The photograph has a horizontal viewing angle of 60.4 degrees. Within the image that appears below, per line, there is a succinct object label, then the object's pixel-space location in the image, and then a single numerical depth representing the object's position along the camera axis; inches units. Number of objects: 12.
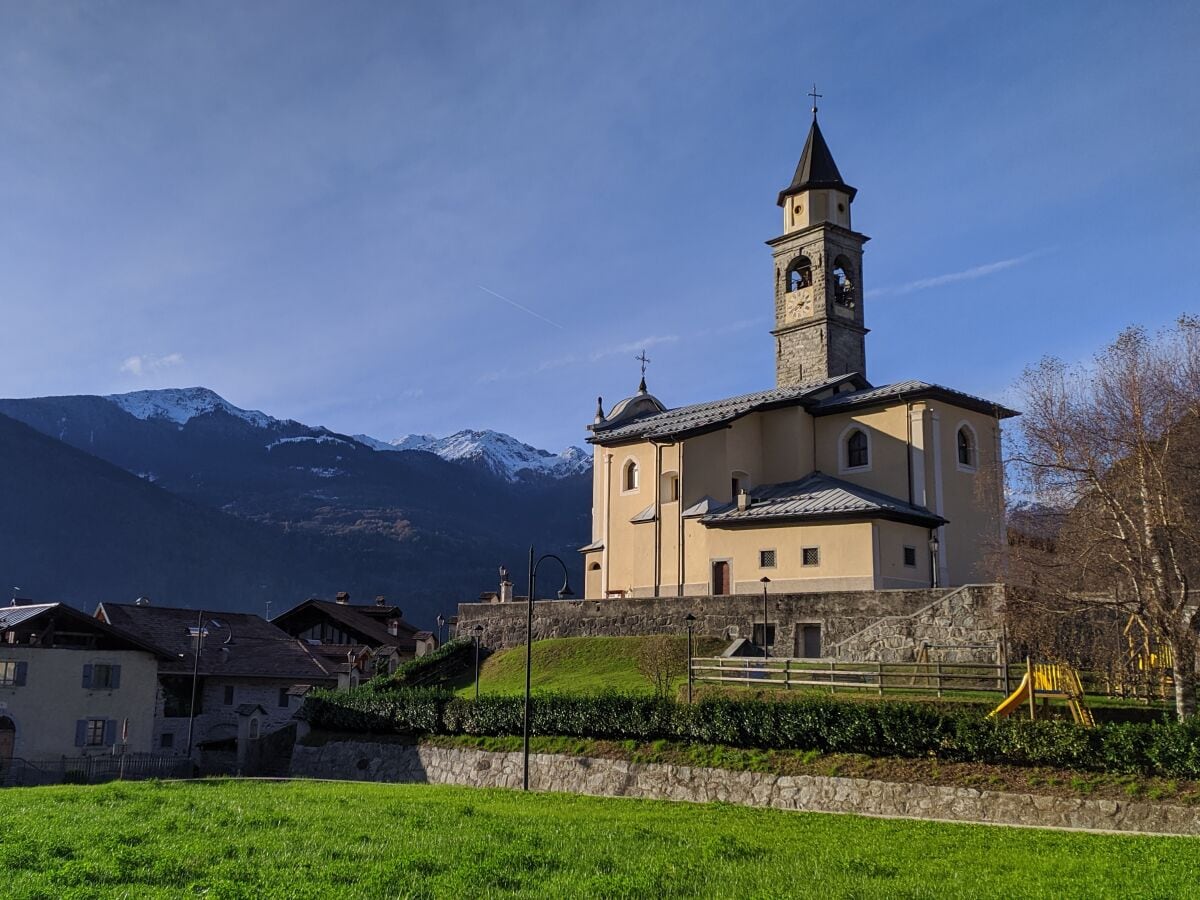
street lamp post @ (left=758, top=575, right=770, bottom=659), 1368.6
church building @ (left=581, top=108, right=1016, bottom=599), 1540.4
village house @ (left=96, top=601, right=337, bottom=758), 1879.9
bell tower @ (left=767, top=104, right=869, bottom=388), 2204.7
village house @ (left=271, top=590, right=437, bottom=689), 2429.9
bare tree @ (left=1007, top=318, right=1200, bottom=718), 882.8
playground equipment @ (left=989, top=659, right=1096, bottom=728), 868.0
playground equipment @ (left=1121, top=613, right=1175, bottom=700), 960.9
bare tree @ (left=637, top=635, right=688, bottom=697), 1264.8
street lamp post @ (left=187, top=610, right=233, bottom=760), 1803.6
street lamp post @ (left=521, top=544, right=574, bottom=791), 984.9
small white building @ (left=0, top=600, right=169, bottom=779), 1638.8
